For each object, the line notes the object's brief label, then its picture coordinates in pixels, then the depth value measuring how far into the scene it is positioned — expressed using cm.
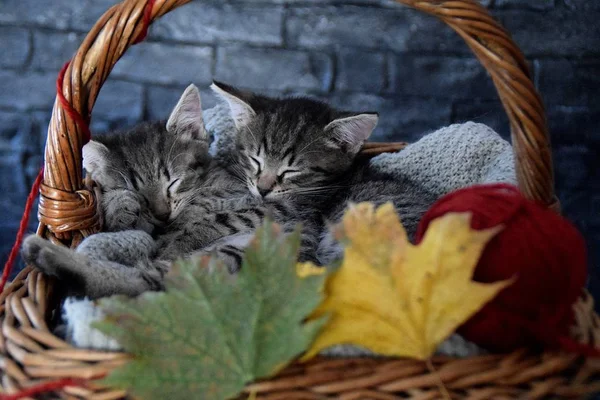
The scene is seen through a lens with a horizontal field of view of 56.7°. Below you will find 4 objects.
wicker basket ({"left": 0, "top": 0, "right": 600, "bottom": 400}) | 61
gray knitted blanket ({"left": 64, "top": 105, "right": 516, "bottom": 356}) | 123
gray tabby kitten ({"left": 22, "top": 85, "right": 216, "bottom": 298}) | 95
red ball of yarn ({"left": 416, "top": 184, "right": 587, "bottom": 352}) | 65
